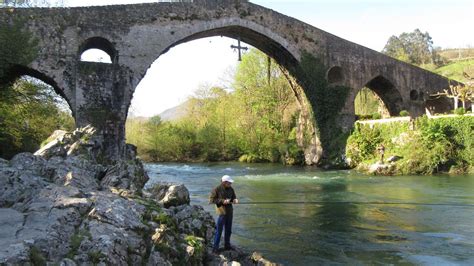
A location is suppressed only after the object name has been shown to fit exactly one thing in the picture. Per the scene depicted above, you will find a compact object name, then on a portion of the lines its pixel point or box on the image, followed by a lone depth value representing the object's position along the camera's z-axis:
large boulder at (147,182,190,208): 9.02
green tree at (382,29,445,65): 71.69
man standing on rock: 8.15
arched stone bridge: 21.27
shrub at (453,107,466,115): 24.61
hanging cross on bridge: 28.11
